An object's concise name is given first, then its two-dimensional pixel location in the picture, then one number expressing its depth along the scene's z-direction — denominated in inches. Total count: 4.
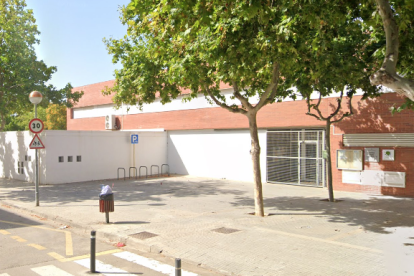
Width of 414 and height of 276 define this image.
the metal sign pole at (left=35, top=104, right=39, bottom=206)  509.7
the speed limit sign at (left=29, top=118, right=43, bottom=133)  501.8
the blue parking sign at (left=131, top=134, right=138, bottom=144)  917.4
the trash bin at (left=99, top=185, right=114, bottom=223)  394.6
